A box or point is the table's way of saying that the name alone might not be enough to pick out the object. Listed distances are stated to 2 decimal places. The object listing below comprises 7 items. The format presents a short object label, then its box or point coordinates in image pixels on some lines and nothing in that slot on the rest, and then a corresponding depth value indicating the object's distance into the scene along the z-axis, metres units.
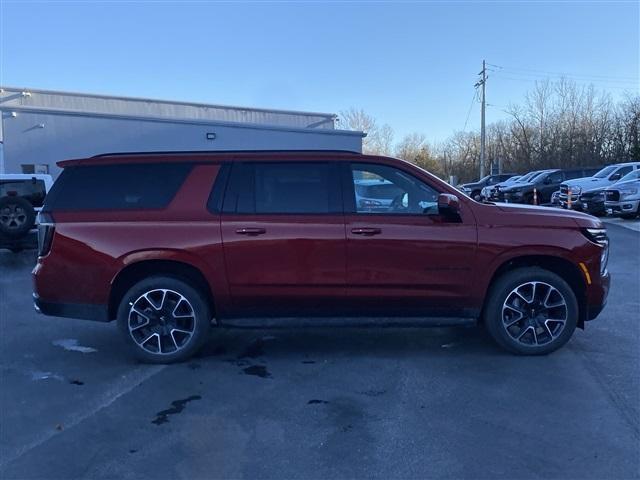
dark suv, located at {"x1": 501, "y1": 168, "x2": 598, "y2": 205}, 29.47
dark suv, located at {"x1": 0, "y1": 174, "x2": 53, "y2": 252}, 13.02
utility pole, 51.01
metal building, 22.00
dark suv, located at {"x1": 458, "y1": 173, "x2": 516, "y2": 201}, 40.34
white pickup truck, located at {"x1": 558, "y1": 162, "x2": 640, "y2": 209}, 23.38
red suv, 5.29
